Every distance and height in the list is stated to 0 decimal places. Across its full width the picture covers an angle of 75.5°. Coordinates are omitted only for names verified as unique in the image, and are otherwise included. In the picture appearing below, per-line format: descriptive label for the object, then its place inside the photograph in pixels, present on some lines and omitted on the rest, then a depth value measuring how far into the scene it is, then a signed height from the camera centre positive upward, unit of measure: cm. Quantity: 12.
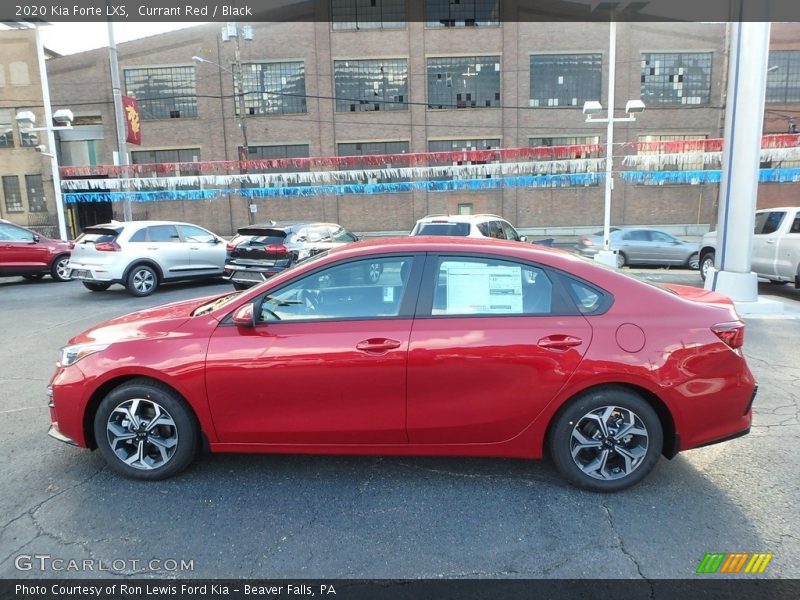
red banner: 2008 +338
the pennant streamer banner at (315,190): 1947 +56
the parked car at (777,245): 965 -97
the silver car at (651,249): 1596 -160
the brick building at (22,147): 3034 +365
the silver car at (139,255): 1054 -103
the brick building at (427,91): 2841 +602
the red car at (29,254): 1278 -113
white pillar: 827 +63
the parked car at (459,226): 975 -48
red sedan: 305 -99
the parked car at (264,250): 1000 -91
